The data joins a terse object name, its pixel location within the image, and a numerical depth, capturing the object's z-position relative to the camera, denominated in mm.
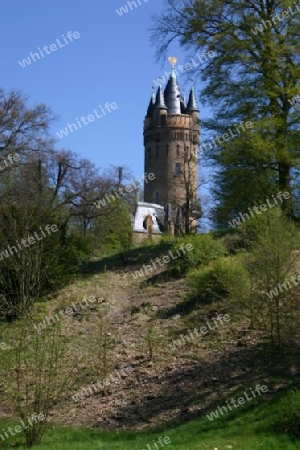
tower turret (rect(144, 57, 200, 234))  89500
